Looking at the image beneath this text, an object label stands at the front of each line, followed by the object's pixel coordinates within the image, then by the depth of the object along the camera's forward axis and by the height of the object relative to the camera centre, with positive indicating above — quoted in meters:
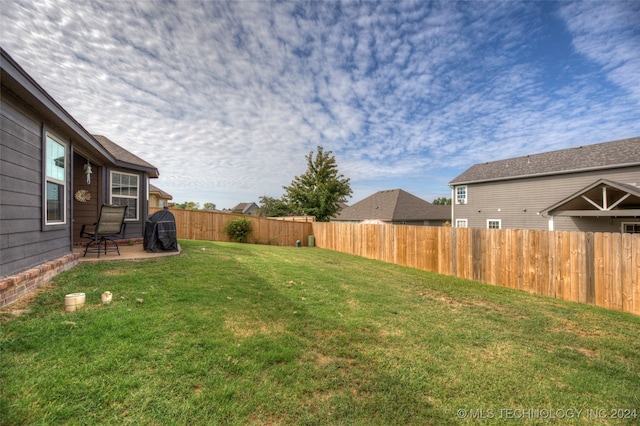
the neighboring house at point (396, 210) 22.72 +0.45
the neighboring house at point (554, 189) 9.28 +1.38
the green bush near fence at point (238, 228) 14.38 -0.67
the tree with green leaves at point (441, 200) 50.02 +2.89
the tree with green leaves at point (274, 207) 25.05 +0.94
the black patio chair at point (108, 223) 5.93 -0.15
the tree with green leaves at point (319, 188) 21.69 +2.33
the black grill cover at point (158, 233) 7.09 -0.45
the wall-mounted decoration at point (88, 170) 7.10 +1.27
